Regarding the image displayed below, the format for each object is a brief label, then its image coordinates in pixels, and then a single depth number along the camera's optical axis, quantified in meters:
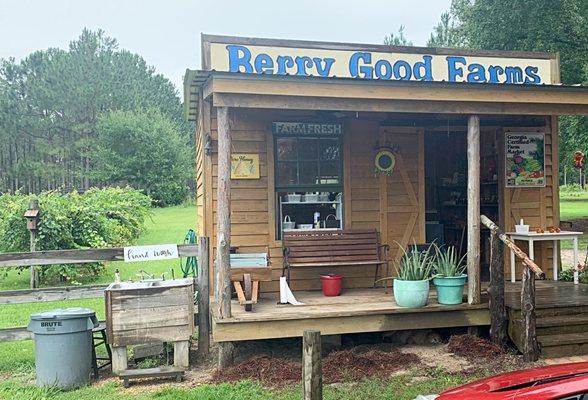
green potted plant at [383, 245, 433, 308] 5.74
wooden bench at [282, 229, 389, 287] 6.76
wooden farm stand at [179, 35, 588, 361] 5.47
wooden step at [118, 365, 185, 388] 5.03
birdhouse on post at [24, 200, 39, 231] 9.48
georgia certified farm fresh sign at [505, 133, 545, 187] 7.71
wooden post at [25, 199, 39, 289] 9.38
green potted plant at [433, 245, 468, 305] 5.89
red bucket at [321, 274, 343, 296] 6.55
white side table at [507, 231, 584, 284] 7.16
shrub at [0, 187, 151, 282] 10.06
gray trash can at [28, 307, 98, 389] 4.99
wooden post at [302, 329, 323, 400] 3.45
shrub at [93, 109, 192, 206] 38.47
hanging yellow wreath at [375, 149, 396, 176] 7.28
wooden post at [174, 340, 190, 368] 5.45
